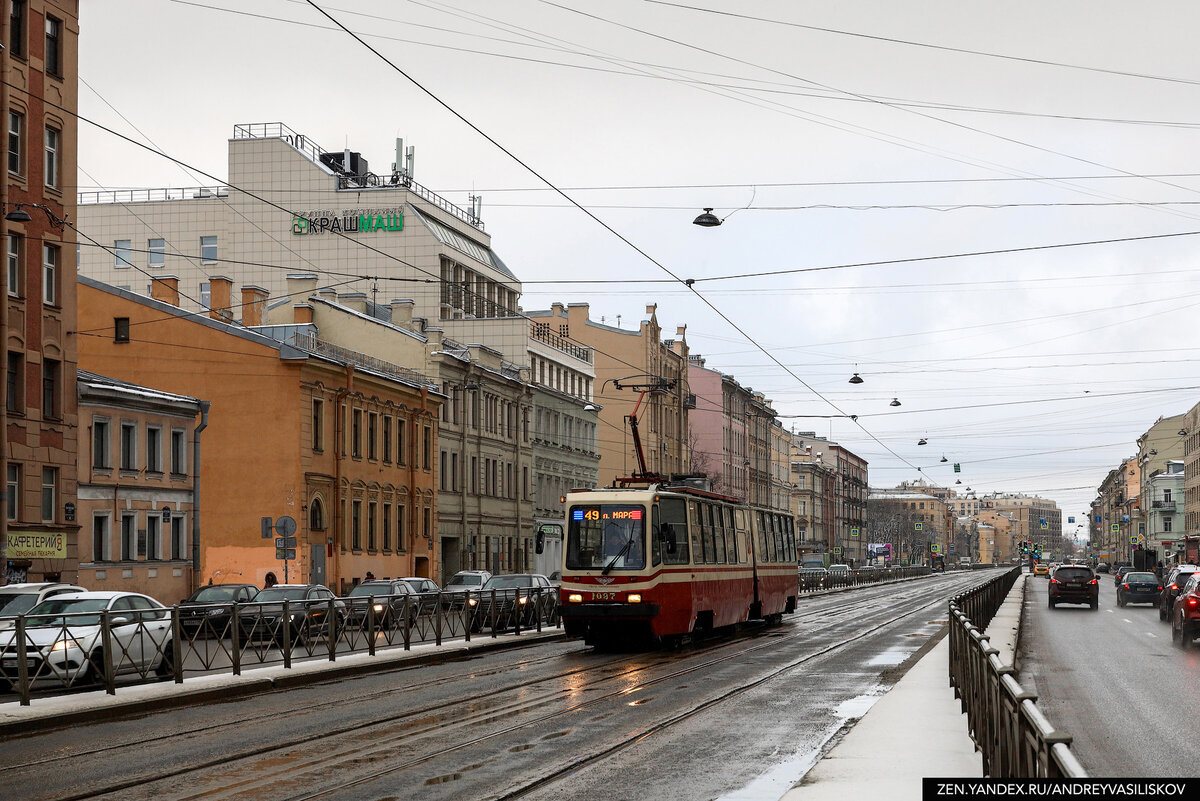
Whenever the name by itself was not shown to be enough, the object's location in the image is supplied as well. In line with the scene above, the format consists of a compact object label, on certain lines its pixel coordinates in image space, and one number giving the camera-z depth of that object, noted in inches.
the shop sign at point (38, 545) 1369.3
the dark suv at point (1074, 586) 2022.6
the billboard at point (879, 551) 6034.5
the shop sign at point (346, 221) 2822.3
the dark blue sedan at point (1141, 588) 2160.4
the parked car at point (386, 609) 1049.5
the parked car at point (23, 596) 920.3
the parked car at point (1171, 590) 1504.2
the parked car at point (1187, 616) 1183.6
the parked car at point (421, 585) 1536.9
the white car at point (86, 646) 711.7
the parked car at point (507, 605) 1314.0
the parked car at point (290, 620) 898.7
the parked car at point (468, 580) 1791.7
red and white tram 1105.4
